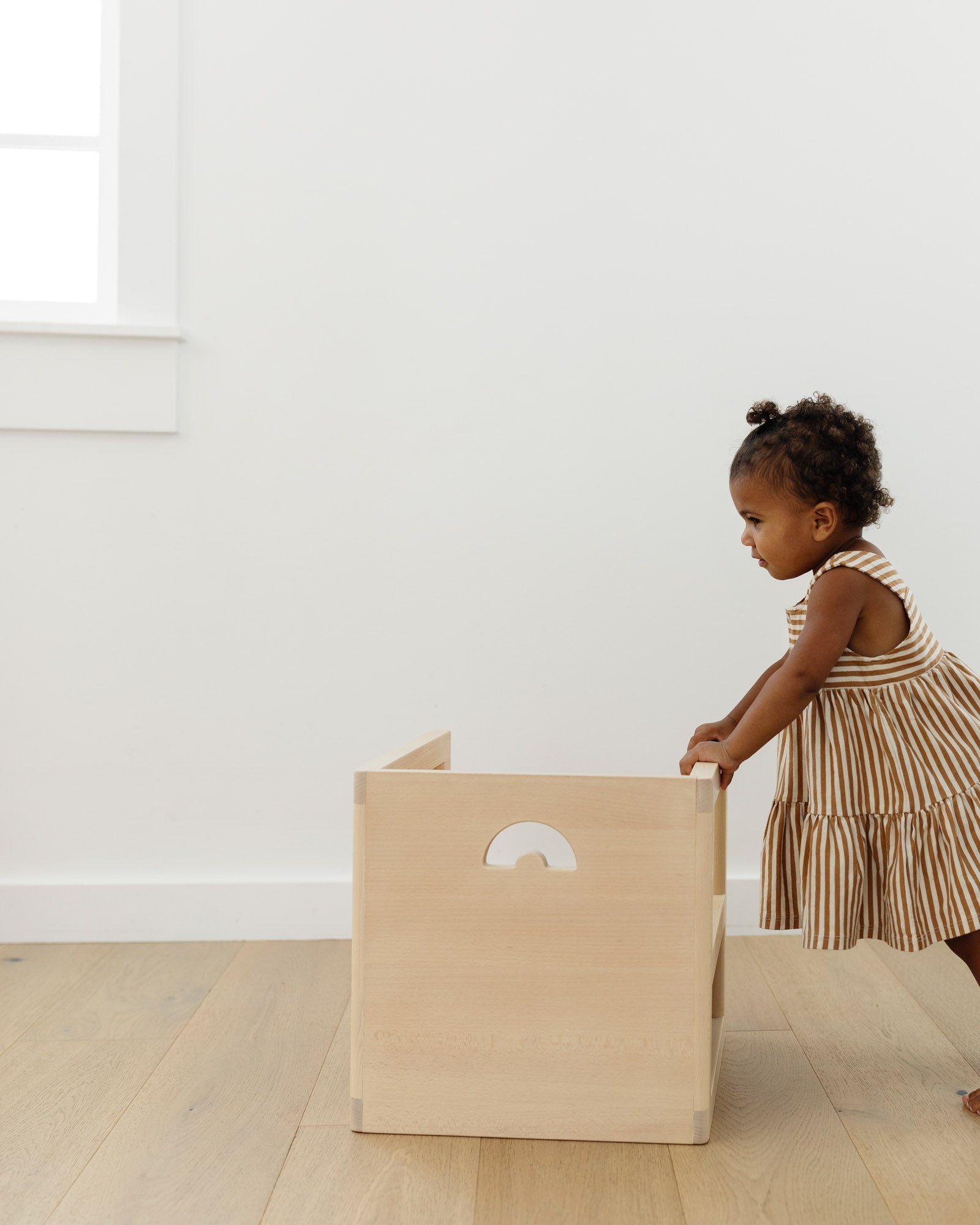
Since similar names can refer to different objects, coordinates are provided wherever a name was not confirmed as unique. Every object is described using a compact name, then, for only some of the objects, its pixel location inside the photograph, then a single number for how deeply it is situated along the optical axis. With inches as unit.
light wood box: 31.8
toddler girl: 36.0
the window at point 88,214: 51.9
